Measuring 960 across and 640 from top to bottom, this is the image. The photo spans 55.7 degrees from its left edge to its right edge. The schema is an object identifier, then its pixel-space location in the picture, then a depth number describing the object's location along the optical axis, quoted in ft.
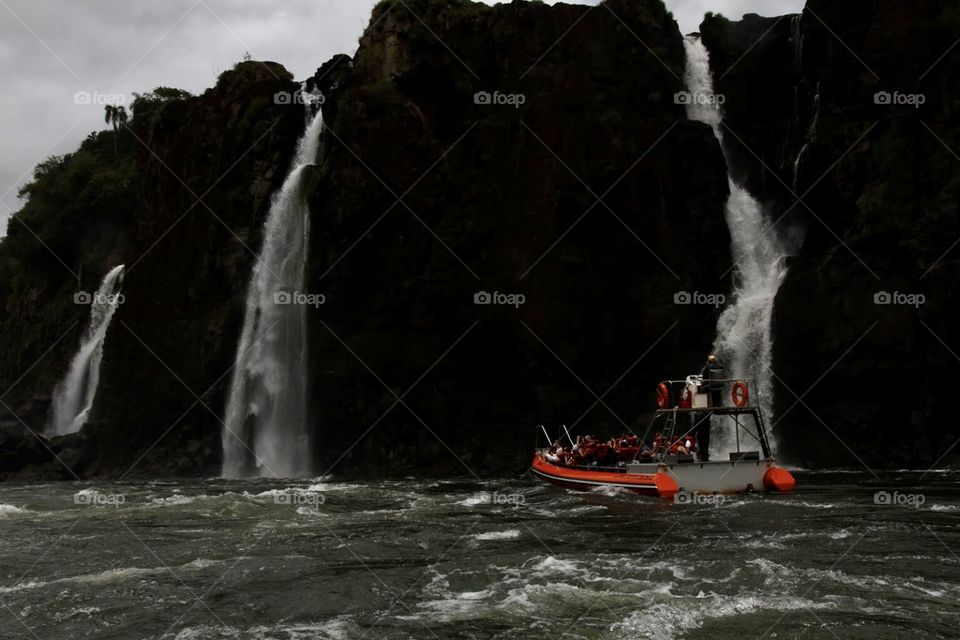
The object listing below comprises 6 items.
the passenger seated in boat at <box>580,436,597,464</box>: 100.94
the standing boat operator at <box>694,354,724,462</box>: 87.10
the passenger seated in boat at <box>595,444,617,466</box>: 100.37
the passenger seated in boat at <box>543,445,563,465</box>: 108.03
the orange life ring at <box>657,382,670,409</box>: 90.99
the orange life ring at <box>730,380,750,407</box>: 84.89
